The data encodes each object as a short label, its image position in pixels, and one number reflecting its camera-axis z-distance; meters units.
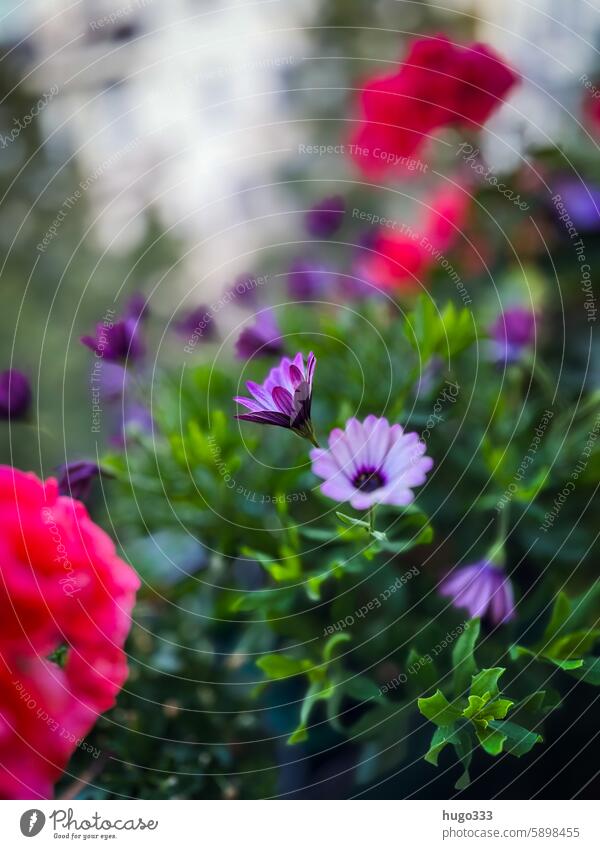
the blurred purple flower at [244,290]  0.48
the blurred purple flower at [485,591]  0.35
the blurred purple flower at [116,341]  0.37
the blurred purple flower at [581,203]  0.51
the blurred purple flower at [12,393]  0.38
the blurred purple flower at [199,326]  0.46
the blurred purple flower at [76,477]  0.35
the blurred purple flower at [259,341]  0.41
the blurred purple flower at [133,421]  0.44
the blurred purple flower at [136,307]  0.39
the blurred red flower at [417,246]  0.58
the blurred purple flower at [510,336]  0.43
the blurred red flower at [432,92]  0.45
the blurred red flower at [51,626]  0.33
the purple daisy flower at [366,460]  0.30
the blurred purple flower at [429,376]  0.39
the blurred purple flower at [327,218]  0.49
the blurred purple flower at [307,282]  0.51
